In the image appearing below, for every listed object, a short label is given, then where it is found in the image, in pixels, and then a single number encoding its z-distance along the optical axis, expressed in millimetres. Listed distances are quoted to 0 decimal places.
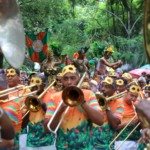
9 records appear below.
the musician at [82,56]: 11715
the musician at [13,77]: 7172
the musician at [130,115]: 7445
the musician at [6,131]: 3918
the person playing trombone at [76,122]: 5273
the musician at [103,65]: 12680
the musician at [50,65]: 8491
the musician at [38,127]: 7278
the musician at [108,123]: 6875
